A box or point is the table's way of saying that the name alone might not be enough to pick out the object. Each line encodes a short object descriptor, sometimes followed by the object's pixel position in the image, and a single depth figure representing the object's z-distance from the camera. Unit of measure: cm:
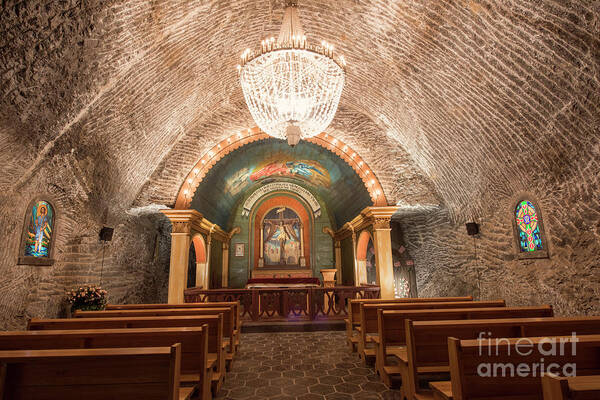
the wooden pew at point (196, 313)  476
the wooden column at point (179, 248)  918
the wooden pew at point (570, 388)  133
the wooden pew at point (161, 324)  371
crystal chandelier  487
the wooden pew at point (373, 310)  511
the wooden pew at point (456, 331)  312
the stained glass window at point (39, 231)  586
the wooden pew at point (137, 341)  280
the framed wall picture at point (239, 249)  1603
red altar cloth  1050
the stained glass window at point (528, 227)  635
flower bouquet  690
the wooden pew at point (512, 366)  226
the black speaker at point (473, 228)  831
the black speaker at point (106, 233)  815
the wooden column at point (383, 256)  943
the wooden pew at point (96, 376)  209
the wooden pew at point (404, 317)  410
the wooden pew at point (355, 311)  614
